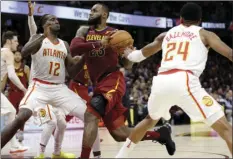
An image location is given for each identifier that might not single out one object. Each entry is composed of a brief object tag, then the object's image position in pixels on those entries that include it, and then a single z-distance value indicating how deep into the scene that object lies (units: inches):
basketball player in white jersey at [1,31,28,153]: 274.8
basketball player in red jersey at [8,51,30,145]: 342.6
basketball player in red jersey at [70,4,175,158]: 202.8
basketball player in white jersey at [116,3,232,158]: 164.9
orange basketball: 201.0
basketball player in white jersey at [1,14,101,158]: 220.8
